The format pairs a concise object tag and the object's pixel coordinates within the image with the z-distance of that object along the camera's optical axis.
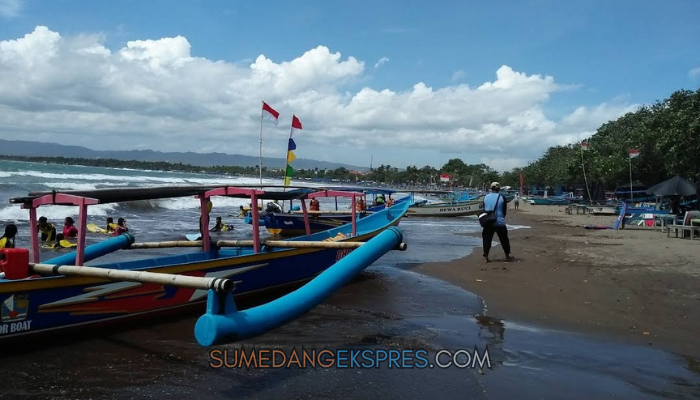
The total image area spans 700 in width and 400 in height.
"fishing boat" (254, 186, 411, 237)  20.50
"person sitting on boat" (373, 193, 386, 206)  28.17
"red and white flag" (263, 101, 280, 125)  20.73
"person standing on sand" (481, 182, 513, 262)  11.30
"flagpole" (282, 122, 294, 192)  20.08
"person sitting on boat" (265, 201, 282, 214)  22.22
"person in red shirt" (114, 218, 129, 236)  16.24
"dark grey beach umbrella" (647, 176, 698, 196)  19.41
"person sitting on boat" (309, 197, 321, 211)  22.22
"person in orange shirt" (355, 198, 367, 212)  22.74
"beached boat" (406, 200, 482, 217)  34.38
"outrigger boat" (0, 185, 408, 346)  4.09
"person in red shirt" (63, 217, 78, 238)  15.38
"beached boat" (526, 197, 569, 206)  50.06
